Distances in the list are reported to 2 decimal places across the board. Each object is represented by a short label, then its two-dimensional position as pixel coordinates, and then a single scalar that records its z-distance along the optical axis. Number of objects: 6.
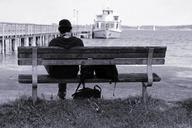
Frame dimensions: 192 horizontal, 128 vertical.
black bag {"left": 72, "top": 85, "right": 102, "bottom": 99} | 6.48
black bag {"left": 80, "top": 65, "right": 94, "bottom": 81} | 6.37
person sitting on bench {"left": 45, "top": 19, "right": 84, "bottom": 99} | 6.33
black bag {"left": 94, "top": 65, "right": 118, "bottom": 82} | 6.39
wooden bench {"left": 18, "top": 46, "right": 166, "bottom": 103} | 6.02
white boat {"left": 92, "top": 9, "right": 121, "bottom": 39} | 81.00
